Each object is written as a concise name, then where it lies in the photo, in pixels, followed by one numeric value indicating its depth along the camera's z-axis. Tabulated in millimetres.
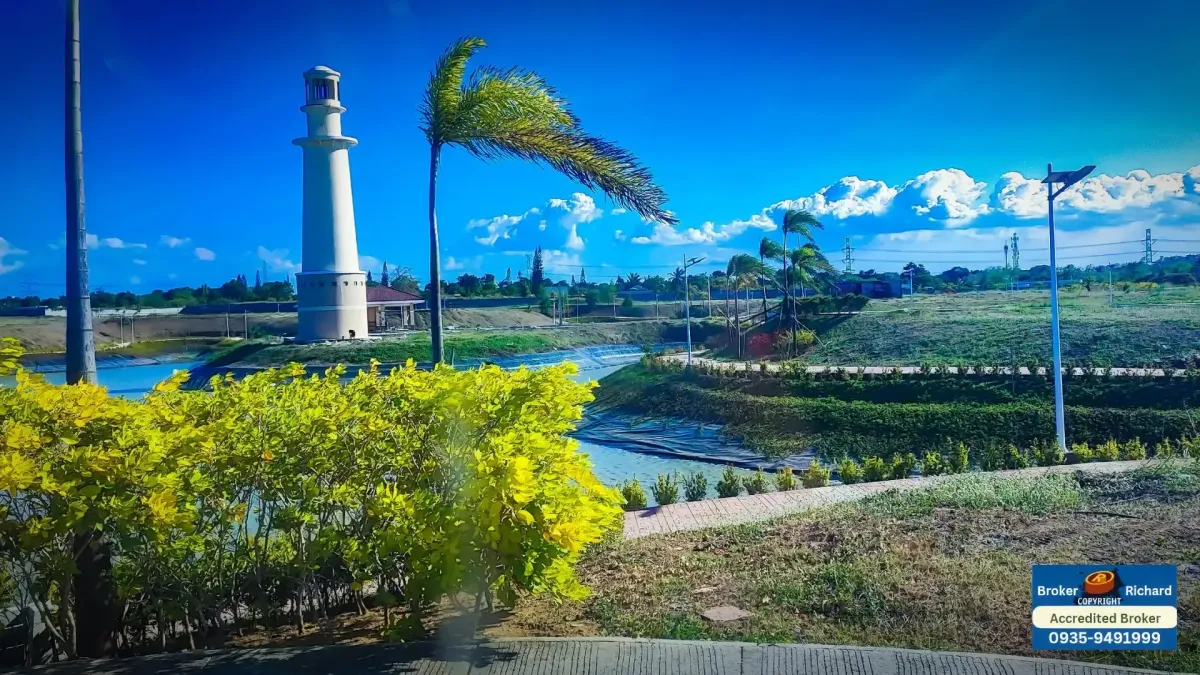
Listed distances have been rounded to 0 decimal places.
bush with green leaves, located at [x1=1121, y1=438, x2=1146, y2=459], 11094
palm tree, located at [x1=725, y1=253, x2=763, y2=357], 30938
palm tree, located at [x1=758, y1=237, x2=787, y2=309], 30031
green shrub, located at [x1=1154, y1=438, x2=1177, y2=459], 9264
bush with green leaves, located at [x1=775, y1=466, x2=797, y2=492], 10421
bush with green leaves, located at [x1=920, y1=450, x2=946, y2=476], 11297
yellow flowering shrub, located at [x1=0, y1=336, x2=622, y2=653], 3768
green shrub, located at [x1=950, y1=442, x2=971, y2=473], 11474
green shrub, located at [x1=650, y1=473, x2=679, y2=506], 9812
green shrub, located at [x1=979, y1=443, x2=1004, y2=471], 11534
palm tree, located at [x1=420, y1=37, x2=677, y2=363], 7473
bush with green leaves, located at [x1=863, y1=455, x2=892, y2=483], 10992
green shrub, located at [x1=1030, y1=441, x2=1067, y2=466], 11195
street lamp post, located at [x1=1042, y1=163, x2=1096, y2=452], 12578
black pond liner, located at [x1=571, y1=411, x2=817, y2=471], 17578
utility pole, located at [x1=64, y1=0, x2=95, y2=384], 5613
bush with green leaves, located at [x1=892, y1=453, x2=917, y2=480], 11062
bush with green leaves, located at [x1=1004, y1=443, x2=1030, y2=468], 11234
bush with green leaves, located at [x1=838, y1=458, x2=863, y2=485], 10945
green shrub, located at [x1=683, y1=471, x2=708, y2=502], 10328
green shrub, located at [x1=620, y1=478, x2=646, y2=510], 9484
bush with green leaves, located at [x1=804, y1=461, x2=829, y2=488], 10656
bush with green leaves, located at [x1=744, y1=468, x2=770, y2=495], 10258
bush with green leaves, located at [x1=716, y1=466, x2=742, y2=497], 10312
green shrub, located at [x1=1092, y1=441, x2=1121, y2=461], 11243
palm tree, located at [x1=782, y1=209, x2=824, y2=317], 28750
